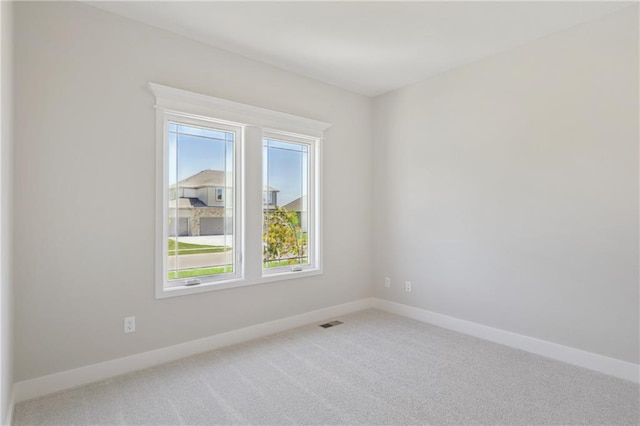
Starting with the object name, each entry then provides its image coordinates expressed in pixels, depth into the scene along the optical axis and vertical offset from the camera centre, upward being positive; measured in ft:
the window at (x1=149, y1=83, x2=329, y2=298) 9.71 +0.72
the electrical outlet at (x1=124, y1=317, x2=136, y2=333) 8.77 -2.76
